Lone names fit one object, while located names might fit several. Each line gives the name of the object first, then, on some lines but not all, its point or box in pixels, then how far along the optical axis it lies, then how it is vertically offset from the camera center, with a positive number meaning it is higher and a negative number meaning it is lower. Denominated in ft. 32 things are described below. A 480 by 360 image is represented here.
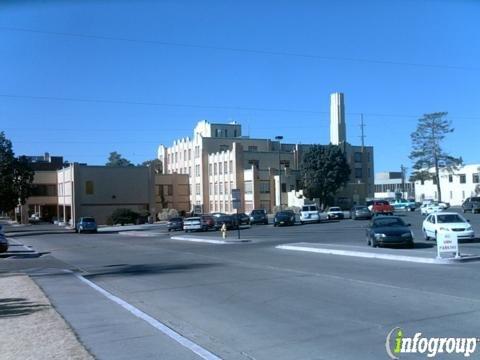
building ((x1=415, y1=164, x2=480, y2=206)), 374.43 +10.64
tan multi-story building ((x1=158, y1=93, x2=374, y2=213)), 310.86 +22.32
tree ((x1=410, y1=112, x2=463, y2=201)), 357.53 +29.10
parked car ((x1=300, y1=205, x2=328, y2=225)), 208.48 -3.80
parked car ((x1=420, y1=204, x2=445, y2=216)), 219.82 -2.65
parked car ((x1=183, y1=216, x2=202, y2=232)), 190.80 -5.71
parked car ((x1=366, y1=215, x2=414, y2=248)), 85.56 -4.49
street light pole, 298.52 +11.67
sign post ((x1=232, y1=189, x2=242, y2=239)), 126.41 +1.58
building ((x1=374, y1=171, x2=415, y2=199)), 555.45 +18.26
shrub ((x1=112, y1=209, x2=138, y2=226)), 279.28 -3.94
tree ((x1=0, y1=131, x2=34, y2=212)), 226.38 +12.70
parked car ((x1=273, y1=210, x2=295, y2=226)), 193.16 -4.36
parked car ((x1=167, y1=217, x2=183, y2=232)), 203.72 -5.97
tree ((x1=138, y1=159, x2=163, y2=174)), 435.94 +29.99
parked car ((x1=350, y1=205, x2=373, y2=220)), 205.67 -3.53
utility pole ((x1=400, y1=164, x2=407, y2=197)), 509.76 +23.01
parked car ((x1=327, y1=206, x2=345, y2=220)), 220.43 -3.88
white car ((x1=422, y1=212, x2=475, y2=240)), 90.84 -3.71
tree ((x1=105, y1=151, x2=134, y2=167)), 638.53 +51.19
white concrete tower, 388.57 +53.56
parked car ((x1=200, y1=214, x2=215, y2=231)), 194.59 -5.08
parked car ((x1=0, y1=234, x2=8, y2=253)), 113.58 -6.31
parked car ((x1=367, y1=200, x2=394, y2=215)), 214.07 -2.23
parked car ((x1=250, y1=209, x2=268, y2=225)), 218.79 -4.61
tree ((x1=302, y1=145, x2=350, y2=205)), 295.01 +15.71
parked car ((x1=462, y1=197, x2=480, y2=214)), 221.05 -1.85
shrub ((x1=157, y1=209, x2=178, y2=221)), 302.64 -3.41
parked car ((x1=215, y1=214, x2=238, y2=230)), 193.98 -4.93
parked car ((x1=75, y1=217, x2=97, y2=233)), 218.79 -5.69
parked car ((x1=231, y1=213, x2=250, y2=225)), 213.21 -4.85
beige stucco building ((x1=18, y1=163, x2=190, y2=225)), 293.84 +9.15
